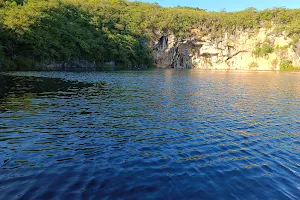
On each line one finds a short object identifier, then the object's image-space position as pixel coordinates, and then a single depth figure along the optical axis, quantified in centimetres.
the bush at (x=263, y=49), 14662
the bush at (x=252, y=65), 15536
